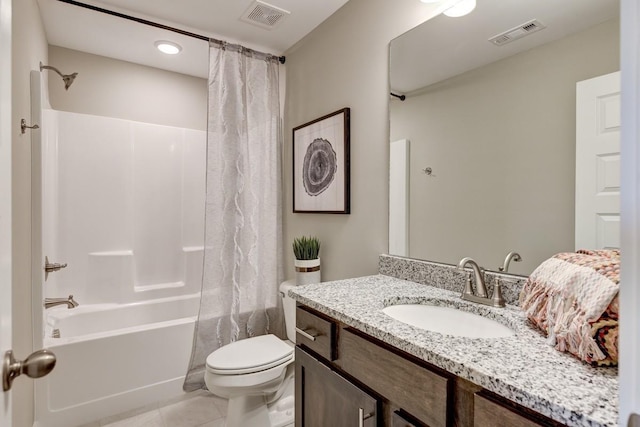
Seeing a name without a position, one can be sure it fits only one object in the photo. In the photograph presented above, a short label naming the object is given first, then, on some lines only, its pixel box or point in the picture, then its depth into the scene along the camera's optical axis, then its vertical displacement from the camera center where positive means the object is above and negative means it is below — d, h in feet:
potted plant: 6.64 -1.05
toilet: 5.25 -2.76
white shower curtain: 7.02 +0.08
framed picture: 6.29 +0.95
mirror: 3.37 +1.06
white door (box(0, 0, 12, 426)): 1.90 +0.10
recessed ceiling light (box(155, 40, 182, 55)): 7.71 +3.94
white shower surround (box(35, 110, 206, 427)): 6.24 -1.28
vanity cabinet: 2.25 -1.56
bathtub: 5.98 -3.17
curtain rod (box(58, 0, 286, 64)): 6.17 +3.84
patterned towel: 2.17 -0.71
